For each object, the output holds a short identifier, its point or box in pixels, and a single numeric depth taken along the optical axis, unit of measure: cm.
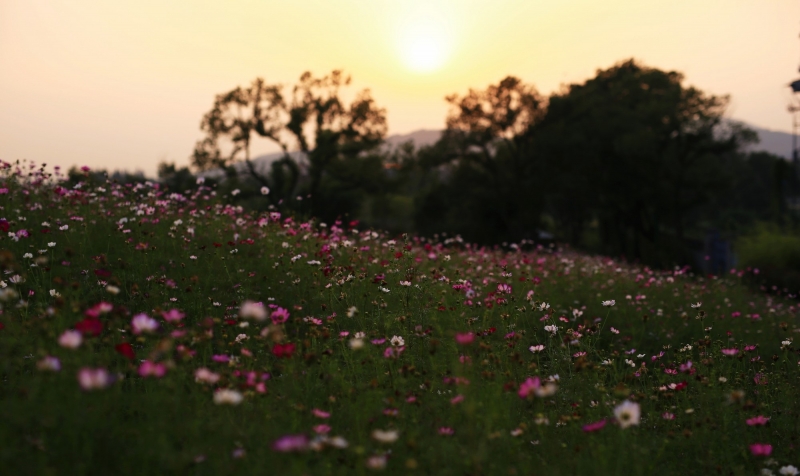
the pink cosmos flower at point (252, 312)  274
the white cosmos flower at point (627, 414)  296
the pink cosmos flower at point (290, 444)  230
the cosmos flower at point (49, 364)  254
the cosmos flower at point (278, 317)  361
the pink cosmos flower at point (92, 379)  235
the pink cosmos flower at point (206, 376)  293
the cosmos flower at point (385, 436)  263
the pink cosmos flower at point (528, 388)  304
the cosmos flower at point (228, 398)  280
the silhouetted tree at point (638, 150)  2748
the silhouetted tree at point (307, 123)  3025
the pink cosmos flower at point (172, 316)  288
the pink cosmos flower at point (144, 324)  277
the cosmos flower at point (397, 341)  429
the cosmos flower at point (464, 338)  297
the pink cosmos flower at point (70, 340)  250
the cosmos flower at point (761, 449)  316
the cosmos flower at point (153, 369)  251
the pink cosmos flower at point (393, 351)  377
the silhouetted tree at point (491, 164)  3016
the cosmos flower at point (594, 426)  308
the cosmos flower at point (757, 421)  363
